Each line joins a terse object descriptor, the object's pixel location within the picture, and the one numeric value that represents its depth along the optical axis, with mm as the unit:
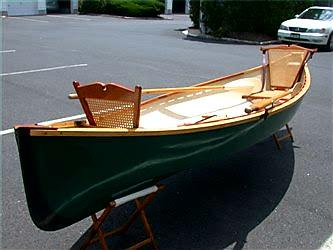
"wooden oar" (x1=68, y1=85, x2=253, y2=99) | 3818
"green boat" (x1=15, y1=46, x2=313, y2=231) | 2529
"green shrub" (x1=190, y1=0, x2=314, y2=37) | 16281
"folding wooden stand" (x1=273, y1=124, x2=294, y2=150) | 5148
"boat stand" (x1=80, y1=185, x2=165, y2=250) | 2861
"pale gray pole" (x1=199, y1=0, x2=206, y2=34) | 17330
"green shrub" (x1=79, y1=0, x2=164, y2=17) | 27234
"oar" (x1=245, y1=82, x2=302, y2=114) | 3760
